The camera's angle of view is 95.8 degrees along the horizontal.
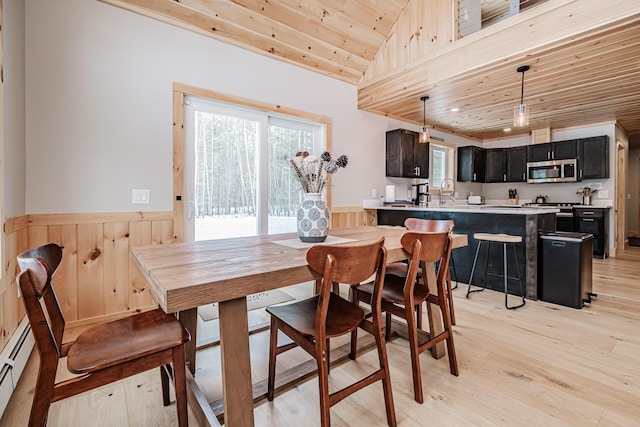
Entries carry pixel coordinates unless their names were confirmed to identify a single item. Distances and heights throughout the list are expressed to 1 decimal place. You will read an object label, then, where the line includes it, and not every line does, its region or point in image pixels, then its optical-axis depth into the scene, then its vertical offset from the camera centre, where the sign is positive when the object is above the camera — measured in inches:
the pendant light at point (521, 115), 117.3 +39.0
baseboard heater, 57.3 -34.3
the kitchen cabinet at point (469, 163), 245.0 +40.0
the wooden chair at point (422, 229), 86.6 -6.2
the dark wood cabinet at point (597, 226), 196.5 -10.5
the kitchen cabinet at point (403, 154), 182.1 +36.1
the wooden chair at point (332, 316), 45.0 -20.4
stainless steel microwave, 214.5 +30.6
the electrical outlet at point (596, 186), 213.8 +18.5
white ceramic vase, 66.1 -2.0
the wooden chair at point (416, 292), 59.3 -19.7
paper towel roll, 183.0 +10.0
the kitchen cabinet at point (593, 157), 202.5 +38.2
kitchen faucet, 223.9 +18.0
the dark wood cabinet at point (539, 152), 228.4 +47.0
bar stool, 112.6 -11.9
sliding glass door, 117.3 +16.5
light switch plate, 101.6 +4.5
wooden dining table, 37.0 -10.2
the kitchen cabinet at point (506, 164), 243.1 +39.8
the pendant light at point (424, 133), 155.6 +41.4
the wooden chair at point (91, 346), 35.7 -20.2
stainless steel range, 207.9 -5.6
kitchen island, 120.5 -9.4
